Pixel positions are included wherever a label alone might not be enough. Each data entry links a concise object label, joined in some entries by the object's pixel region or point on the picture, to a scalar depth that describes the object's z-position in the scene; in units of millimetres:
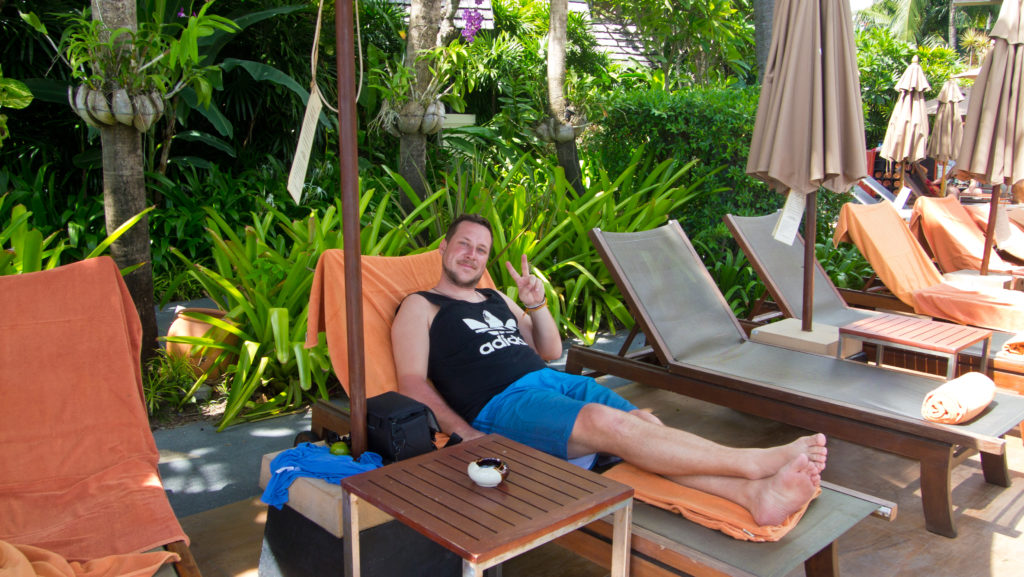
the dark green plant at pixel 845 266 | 6297
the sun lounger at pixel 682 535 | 1883
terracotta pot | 3857
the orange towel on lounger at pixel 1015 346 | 3643
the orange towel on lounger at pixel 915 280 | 4312
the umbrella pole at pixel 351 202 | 1945
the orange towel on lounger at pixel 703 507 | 1981
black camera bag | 2141
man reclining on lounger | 2105
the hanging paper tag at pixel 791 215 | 3686
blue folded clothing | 2094
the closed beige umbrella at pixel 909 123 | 7922
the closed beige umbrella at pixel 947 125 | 7707
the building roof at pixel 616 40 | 11812
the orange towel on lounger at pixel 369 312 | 2846
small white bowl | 1815
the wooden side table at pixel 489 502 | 1582
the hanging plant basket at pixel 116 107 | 3479
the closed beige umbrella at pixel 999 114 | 4840
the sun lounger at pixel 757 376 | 2727
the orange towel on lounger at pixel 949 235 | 5934
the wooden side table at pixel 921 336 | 3289
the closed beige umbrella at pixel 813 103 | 3580
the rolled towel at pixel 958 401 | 2709
